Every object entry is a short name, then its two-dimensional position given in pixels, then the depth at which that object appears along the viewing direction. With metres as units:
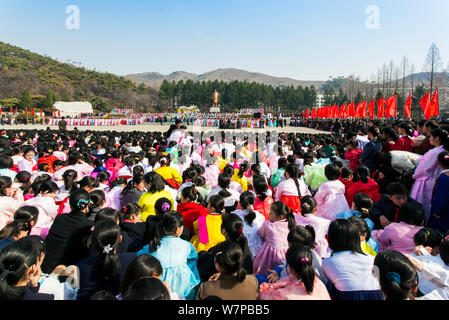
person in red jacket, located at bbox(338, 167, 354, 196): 4.77
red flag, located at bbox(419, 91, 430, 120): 11.59
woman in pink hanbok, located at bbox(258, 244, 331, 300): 1.93
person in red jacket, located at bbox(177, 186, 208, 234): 3.60
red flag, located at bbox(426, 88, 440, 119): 11.59
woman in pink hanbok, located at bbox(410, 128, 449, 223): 3.94
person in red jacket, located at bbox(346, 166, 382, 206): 4.48
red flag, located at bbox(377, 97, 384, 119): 21.39
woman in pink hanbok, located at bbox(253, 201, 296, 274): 2.92
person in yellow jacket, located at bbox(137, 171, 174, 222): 3.77
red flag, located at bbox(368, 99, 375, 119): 21.27
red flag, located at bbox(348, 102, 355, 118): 25.31
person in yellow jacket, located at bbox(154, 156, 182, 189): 5.52
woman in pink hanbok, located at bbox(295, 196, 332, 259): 3.21
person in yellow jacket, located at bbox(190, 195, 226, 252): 3.11
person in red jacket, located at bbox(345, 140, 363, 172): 6.47
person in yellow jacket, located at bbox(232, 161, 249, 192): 5.42
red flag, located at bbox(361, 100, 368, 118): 23.56
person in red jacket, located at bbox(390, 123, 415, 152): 5.57
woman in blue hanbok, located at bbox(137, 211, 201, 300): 2.46
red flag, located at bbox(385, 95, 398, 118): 16.83
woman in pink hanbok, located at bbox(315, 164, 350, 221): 4.24
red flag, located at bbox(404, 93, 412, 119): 14.01
